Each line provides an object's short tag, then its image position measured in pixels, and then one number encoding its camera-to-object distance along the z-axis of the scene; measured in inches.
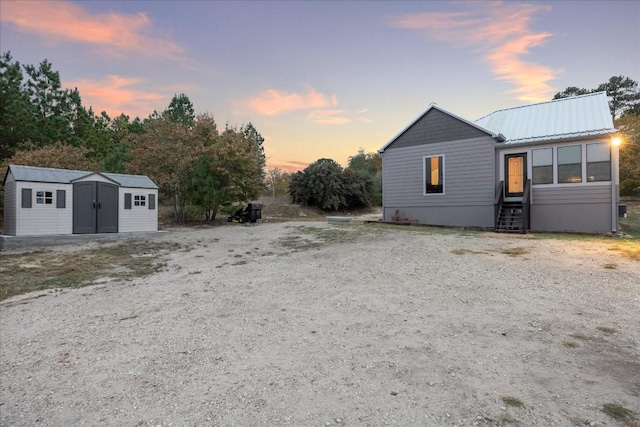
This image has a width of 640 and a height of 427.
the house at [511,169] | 439.5
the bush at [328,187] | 973.2
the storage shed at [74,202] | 425.7
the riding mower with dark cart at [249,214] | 678.5
